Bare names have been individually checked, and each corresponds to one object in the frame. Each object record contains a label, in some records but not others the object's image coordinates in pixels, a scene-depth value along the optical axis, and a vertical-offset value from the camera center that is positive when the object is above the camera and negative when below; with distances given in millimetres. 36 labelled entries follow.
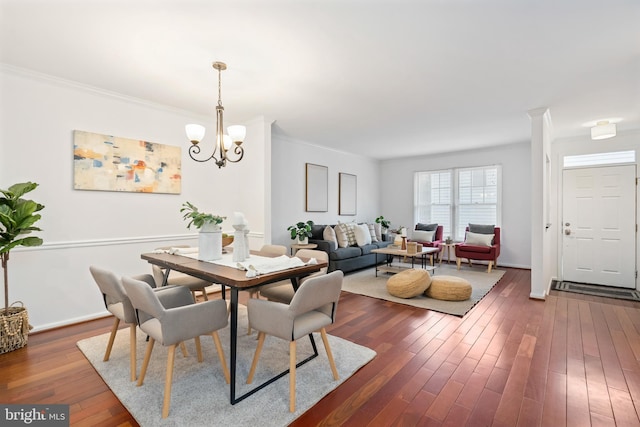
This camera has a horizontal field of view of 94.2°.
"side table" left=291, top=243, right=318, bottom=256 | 5234 -628
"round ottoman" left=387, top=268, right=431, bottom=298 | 4059 -1012
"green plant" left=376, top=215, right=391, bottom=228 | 7395 -281
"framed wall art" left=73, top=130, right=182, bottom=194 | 3207 +545
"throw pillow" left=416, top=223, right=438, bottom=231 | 6934 -378
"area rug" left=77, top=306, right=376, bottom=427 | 1779 -1221
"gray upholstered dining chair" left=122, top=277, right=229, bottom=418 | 1741 -704
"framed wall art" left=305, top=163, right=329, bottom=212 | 6172 +486
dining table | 1863 -440
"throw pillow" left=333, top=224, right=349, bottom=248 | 5676 -503
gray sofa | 5301 -809
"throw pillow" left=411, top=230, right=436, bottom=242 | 6674 -558
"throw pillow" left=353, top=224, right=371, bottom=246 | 6078 -499
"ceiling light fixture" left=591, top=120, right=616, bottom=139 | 4285 +1177
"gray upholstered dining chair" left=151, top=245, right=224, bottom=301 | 3002 -739
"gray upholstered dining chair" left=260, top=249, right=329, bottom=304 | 2652 -733
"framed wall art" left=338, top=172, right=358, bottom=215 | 6980 +409
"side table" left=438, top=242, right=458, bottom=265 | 6495 -888
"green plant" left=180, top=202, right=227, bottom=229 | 2391 -67
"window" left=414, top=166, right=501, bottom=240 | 6602 +316
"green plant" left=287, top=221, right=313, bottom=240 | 5359 -364
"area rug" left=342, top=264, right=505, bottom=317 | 3807 -1204
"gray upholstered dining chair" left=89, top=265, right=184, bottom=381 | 2098 -646
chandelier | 2686 +718
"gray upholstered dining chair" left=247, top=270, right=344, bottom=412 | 1824 -678
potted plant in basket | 2500 -232
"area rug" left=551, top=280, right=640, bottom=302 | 4328 -1240
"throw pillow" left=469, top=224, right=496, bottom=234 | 6305 -376
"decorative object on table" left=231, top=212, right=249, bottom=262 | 2375 -249
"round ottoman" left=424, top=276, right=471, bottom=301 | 3994 -1064
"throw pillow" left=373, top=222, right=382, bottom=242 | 6913 -470
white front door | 4719 -244
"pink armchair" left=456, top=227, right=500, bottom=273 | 5812 -818
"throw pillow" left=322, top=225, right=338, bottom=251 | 5456 -453
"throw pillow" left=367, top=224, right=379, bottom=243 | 6695 -483
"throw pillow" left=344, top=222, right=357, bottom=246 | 6021 -462
